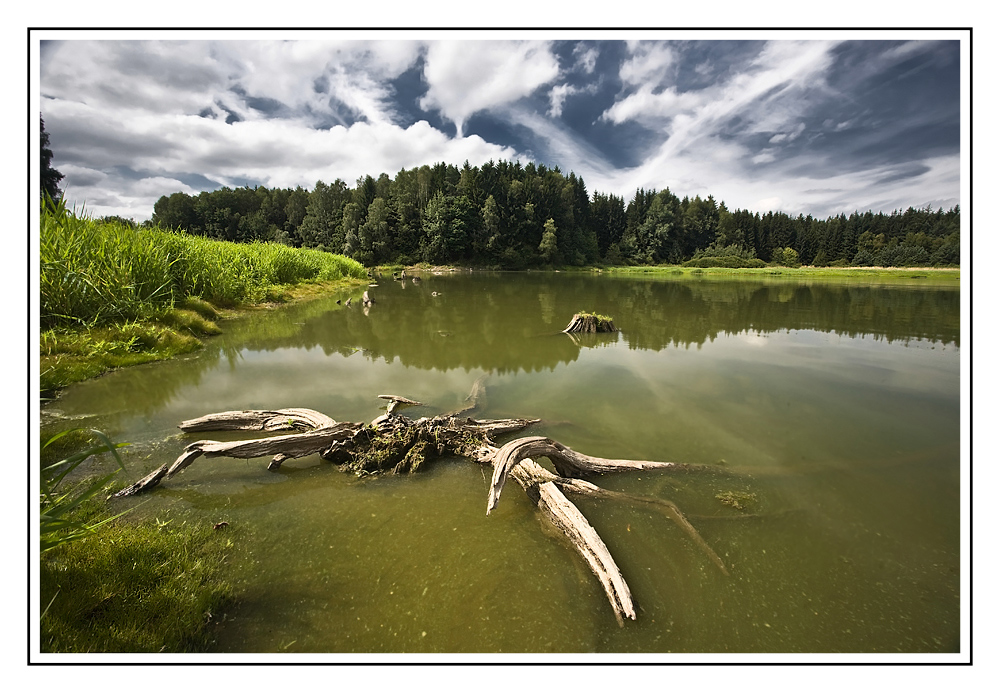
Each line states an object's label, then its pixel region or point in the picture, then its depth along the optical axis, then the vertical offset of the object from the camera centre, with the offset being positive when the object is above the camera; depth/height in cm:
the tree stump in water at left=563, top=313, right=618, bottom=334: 1396 +72
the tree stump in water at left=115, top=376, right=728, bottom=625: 367 -134
